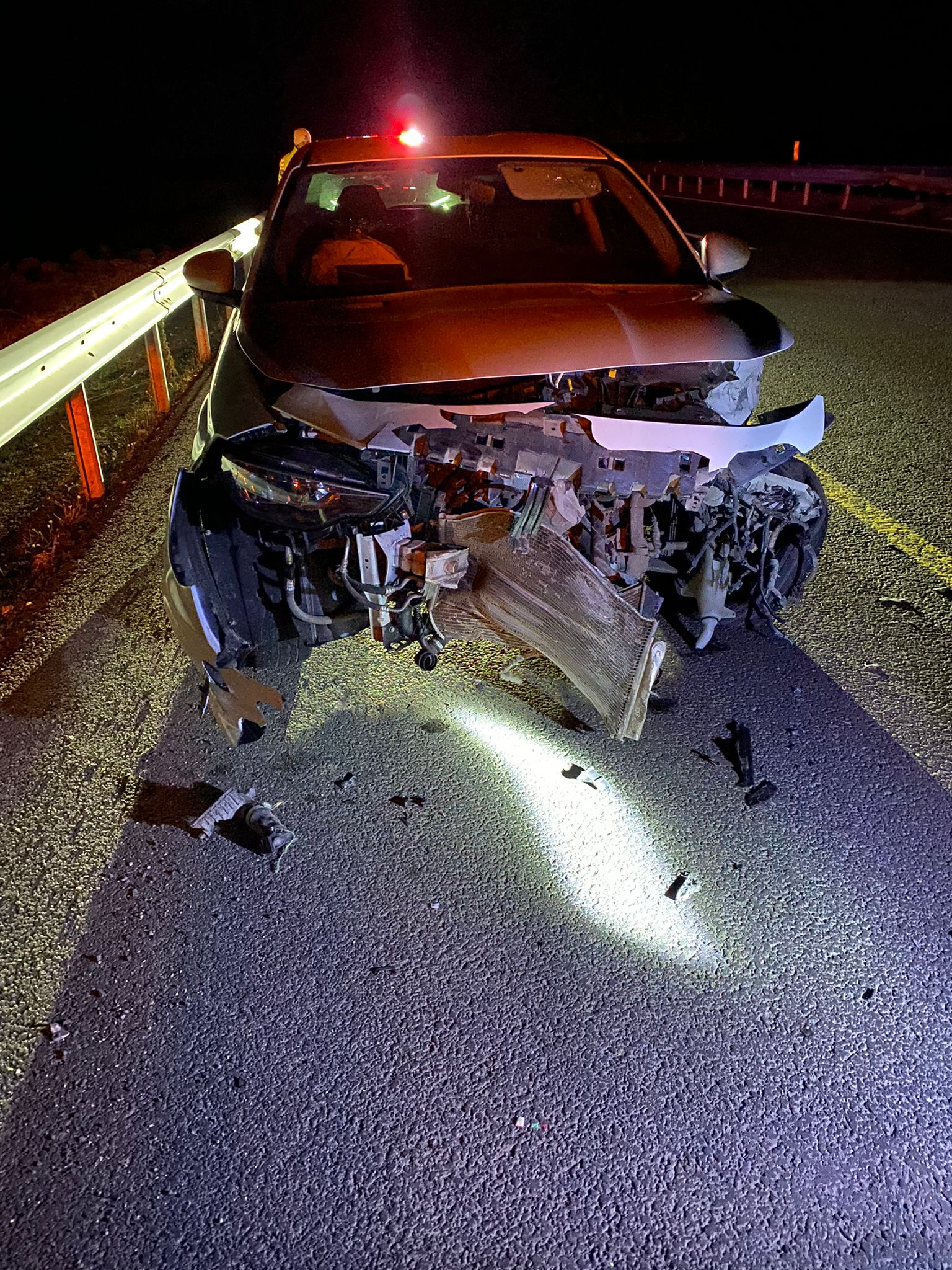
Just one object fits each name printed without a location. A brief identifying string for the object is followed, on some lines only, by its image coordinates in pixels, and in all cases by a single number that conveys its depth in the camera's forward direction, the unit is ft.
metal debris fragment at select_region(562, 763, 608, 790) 11.00
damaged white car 10.52
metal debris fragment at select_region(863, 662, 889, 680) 12.94
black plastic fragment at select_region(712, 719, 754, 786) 11.08
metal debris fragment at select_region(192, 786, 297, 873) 9.99
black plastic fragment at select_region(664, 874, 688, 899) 9.39
